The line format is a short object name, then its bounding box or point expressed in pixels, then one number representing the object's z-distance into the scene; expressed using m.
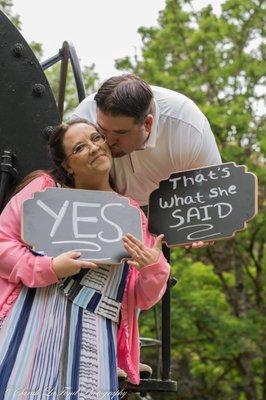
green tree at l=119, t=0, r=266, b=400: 12.78
